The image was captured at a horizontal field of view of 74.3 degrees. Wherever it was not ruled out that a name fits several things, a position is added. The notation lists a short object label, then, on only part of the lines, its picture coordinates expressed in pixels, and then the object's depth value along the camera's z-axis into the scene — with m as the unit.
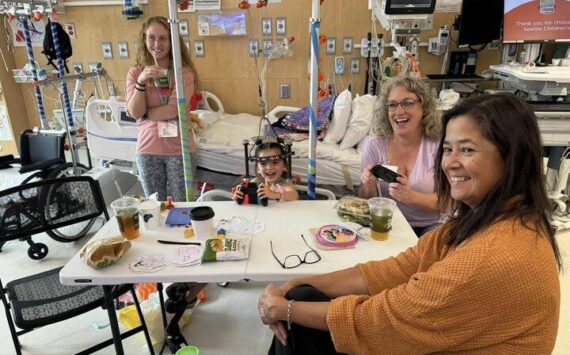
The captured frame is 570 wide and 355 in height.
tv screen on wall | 2.71
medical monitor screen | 2.55
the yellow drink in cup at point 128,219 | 1.34
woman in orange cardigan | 0.77
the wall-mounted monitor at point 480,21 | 3.06
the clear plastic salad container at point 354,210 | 1.43
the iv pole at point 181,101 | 1.68
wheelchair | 1.56
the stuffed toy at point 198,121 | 2.82
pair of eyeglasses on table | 1.18
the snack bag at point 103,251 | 1.18
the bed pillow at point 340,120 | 2.74
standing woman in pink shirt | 2.05
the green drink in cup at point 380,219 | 1.31
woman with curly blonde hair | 1.70
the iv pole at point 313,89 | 1.61
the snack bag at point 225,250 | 1.21
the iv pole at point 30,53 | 2.90
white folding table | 1.15
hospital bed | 2.57
